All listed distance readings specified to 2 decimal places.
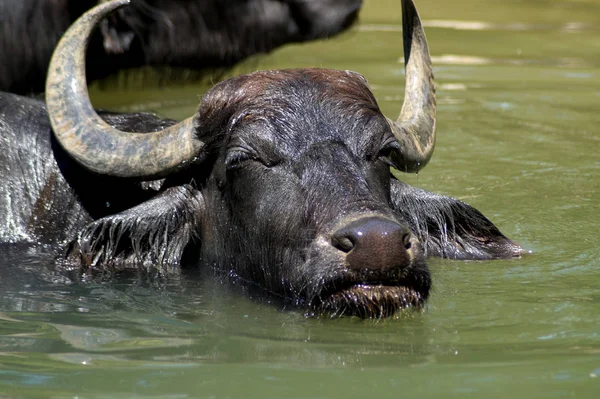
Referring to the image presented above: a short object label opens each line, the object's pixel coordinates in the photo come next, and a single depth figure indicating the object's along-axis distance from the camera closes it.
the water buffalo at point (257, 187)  9.97
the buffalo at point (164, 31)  19.41
